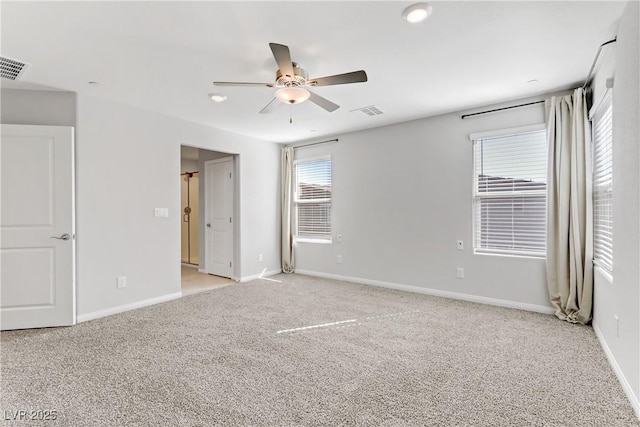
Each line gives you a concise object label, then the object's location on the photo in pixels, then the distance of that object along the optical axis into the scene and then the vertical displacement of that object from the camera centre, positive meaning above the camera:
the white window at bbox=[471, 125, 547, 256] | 3.67 +0.25
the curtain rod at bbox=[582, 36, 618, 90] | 2.39 +1.32
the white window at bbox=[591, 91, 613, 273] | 2.67 +0.25
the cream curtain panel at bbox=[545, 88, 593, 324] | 3.24 +0.02
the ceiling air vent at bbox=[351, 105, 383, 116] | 4.00 +1.33
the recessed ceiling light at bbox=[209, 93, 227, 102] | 3.49 +1.30
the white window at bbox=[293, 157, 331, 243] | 5.66 +0.24
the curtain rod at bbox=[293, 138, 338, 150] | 5.46 +1.24
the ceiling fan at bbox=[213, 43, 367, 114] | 2.27 +1.06
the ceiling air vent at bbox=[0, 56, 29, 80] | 2.68 +1.28
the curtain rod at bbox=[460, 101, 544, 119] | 3.65 +1.25
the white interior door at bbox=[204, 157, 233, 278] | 5.53 -0.08
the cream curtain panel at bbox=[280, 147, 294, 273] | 5.96 +0.08
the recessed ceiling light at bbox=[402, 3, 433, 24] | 2.02 +1.31
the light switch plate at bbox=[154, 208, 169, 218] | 4.14 +0.00
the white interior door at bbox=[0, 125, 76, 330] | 3.14 -0.15
